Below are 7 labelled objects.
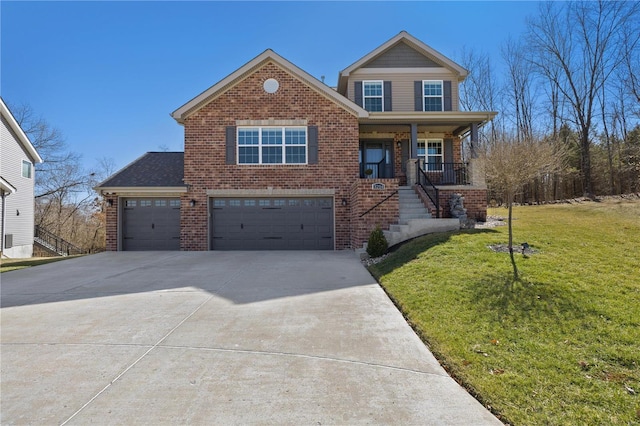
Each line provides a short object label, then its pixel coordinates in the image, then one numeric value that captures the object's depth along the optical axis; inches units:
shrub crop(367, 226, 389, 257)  410.9
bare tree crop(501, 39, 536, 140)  1046.4
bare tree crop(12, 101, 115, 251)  1198.9
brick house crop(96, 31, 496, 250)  557.9
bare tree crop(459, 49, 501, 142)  1106.1
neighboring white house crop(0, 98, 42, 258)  754.8
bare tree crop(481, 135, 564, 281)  466.0
